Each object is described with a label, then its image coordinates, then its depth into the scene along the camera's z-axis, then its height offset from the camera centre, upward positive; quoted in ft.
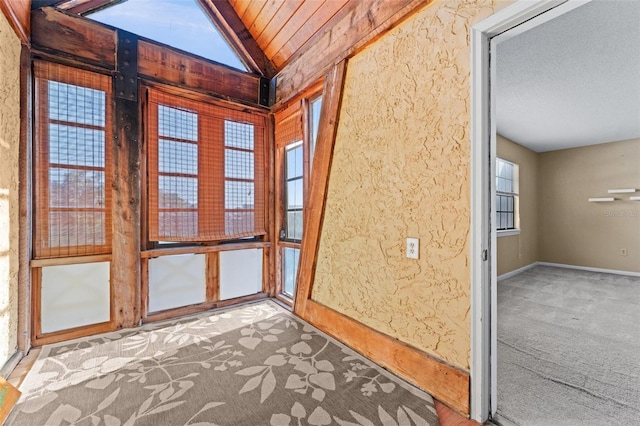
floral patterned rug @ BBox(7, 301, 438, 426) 4.64 -3.49
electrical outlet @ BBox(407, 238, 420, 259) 5.48 -0.71
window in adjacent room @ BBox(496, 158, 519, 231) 15.98 +1.11
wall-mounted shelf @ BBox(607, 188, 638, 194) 15.89 +1.38
